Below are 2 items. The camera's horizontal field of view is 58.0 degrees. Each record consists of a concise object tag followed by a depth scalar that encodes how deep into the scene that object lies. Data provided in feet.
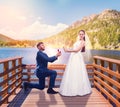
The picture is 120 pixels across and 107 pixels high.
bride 10.68
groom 10.23
